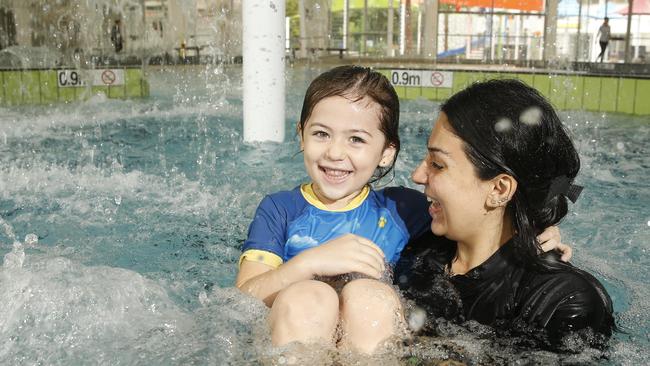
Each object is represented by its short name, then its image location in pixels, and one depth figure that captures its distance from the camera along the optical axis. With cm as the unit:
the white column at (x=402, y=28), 2197
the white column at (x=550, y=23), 2094
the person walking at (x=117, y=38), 1920
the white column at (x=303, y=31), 2184
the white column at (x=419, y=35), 2181
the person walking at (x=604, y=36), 1819
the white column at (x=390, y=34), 2195
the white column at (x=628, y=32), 1881
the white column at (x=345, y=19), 2234
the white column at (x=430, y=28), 2144
